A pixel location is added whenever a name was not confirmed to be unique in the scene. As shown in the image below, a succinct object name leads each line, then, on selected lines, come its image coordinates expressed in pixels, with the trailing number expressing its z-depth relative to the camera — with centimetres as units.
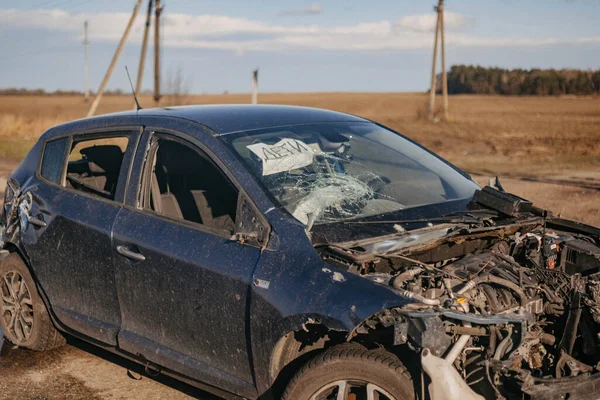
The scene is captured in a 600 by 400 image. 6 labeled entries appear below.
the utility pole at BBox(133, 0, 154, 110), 3469
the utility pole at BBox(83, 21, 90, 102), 9381
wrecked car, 352
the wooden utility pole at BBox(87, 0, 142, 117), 3116
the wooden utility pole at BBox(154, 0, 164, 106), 3478
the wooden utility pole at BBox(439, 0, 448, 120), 3925
